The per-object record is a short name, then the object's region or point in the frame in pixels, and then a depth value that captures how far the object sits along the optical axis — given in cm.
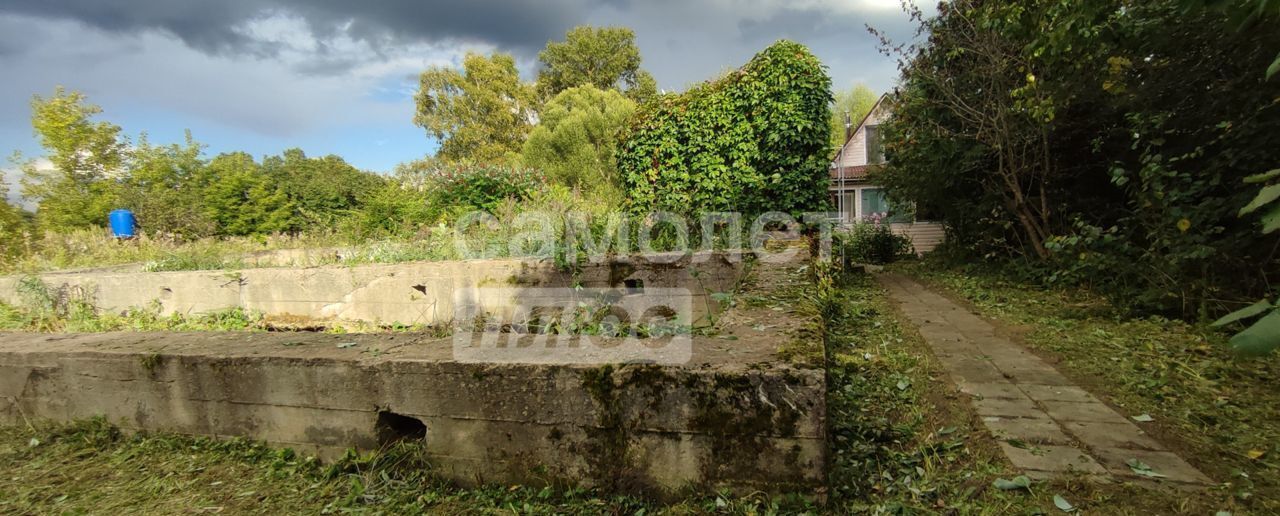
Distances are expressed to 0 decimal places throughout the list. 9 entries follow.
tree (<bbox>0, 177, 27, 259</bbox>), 882
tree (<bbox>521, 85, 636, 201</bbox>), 1748
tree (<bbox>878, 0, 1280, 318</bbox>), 342
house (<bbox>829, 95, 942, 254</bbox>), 1393
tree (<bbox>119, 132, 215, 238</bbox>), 1212
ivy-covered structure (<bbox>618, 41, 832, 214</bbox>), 631
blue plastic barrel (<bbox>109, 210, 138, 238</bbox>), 1016
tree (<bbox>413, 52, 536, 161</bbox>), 2294
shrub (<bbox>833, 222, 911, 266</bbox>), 1080
